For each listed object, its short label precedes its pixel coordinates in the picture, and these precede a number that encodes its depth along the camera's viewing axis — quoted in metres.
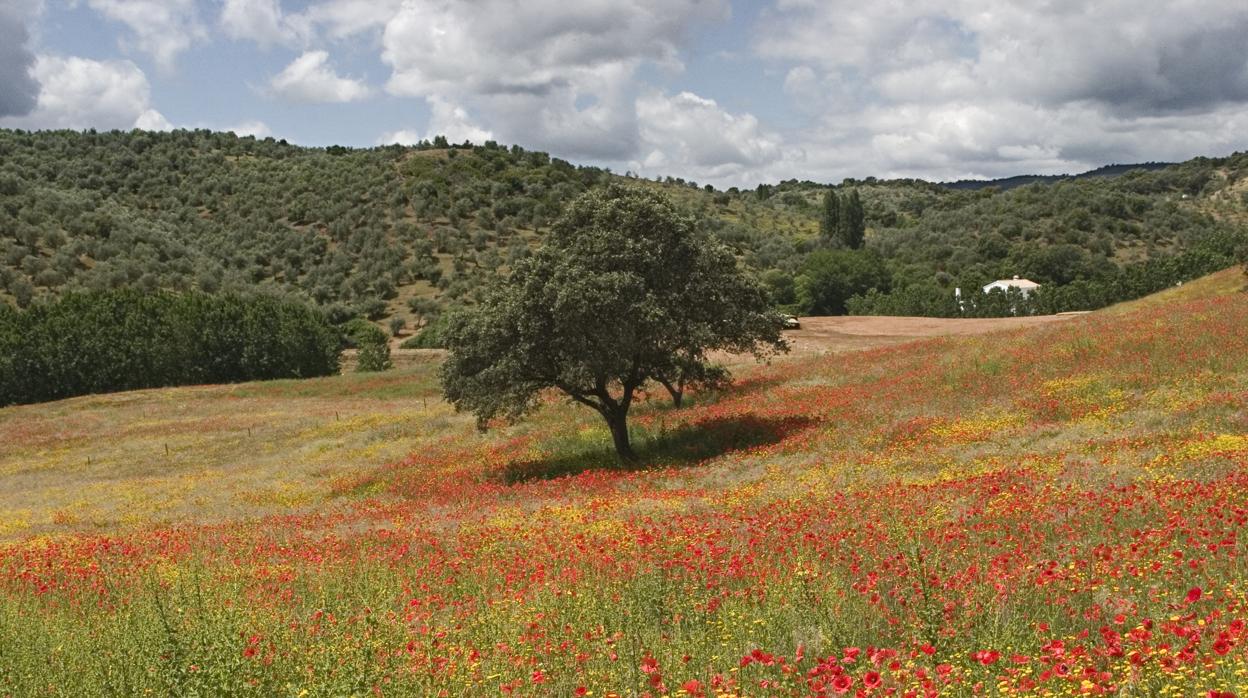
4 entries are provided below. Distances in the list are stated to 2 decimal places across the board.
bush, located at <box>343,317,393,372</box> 83.06
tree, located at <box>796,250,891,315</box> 136.25
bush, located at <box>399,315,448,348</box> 100.65
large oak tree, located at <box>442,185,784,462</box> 28.66
